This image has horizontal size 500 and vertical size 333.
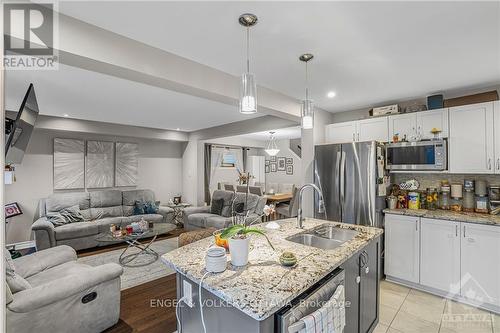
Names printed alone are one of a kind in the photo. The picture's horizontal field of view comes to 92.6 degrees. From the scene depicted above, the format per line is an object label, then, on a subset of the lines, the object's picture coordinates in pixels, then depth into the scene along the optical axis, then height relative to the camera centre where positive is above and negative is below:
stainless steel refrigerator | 3.17 -0.20
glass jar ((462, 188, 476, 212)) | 3.01 -0.44
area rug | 3.22 -1.51
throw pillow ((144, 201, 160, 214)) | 5.58 -0.94
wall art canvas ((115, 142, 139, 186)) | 5.84 +0.10
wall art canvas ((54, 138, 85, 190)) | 5.01 +0.09
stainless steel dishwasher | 1.11 -0.70
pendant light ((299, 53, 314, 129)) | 2.19 +0.53
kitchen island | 1.09 -0.59
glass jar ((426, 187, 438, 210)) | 3.28 -0.44
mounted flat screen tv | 1.74 +0.31
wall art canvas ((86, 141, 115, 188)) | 5.43 +0.10
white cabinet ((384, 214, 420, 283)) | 2.97 -1.03
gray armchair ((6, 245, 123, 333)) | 1.79 -1.09
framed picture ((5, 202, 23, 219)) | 4.23 -0.75
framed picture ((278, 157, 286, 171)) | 8.91 +0.17
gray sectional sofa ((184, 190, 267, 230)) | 5.05 -1.03
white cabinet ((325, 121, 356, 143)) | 3.75 +0.57
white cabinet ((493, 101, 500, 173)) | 2.66 +0.41
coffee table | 3.70 -1.36
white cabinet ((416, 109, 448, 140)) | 3.01 +0.58
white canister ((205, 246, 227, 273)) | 1.32 -0.52
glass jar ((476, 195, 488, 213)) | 2.89 -0.46
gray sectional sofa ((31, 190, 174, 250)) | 4.07 -1.00
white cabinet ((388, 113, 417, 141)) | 3.24 +0.58
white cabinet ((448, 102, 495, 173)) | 2.72 +0.33
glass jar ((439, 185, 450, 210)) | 3.18 -0.42
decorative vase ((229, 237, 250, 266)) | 1.40 -0.49
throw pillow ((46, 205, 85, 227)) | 4.37 -0.91
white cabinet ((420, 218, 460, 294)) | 2.69 -1.03
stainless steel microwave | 3.00 +0.16
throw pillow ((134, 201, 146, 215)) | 5.52 -0.93
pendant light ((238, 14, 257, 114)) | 1.68 +0.55
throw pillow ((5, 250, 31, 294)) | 1.87 -0.91
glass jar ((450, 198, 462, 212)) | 3.08 -0.49
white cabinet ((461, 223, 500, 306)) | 2.46 -1.02
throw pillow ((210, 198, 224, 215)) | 5.45 -0.89
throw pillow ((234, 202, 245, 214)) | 5.15 -0.86
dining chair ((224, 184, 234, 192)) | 7.46 -0.61
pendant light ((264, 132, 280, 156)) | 7.32 +0.85
